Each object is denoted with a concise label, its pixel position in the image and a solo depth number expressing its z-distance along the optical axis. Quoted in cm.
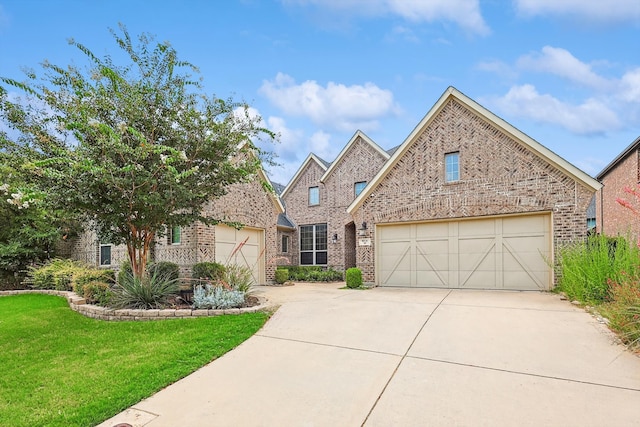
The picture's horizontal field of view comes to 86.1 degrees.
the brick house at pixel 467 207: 990
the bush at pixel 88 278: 961
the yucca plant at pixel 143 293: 746
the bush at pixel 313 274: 1678
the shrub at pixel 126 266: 1113
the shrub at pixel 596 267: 652
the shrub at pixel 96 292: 808
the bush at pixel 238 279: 813
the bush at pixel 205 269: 1072
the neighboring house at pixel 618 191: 1323
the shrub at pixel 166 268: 1028
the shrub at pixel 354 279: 1200
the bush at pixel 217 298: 712
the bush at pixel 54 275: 1222
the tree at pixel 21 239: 1372
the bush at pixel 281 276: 1492
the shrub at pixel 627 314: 459
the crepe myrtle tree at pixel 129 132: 656
